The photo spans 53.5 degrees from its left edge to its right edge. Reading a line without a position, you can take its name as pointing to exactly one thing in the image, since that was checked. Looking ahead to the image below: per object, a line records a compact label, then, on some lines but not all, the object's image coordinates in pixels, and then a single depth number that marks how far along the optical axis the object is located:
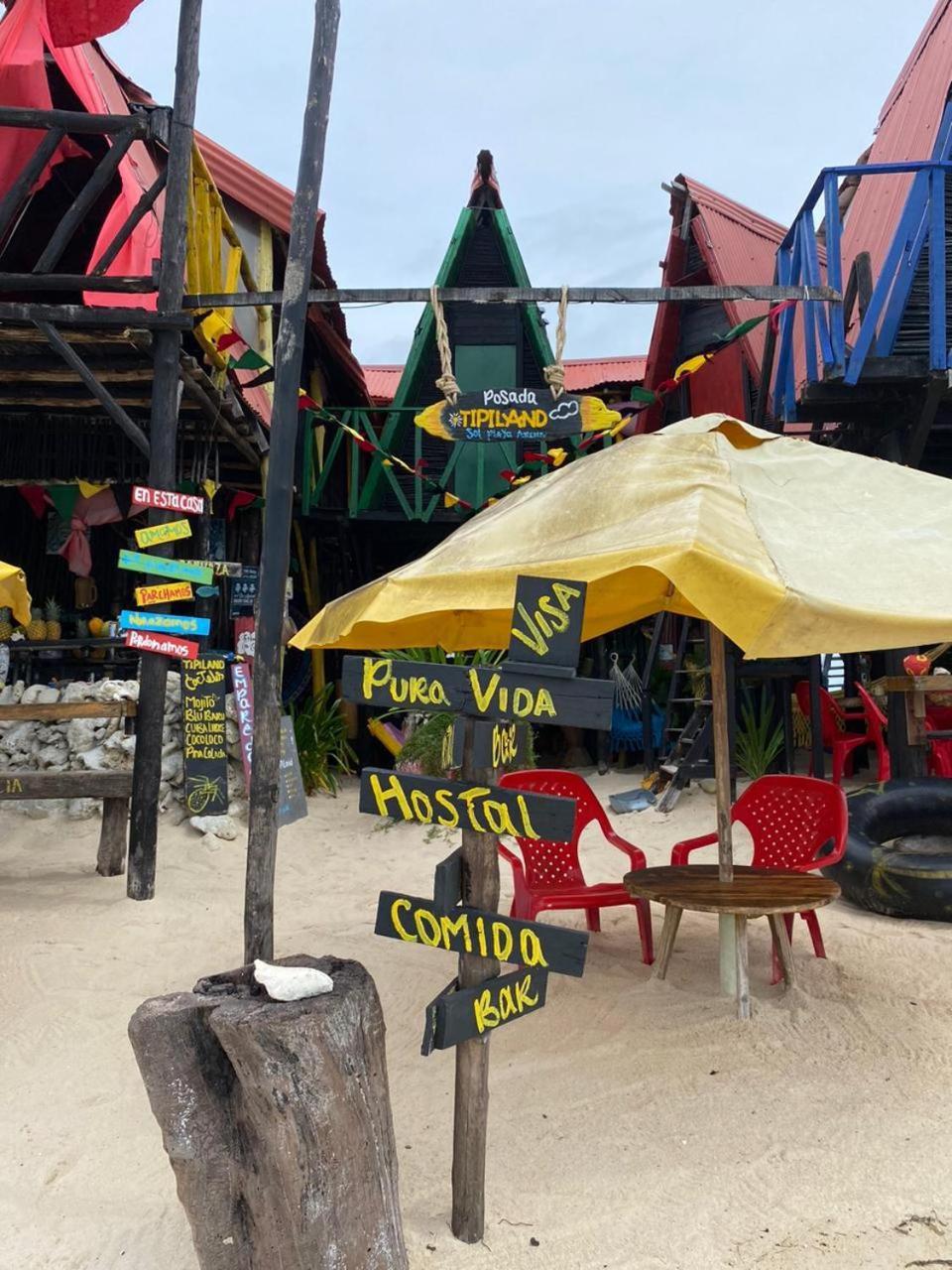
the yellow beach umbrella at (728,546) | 2.83
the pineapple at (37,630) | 9.25
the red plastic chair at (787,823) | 5.02
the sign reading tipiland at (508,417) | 5.89
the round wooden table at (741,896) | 3.99
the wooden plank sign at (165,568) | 6.22
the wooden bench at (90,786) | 6.55
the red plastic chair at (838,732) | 8.52
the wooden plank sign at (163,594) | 6.34
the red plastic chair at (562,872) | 4.81
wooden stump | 2.38
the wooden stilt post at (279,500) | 3.31
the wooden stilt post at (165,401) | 6.31
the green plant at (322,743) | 9.69
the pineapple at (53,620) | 9.34
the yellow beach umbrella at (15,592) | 5.36
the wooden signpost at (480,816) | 2.62
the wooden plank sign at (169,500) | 6.18
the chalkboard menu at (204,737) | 7.97
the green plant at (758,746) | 9.06
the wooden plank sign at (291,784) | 8.55
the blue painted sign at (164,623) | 6.30
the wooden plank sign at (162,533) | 6.27
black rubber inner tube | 5.50
